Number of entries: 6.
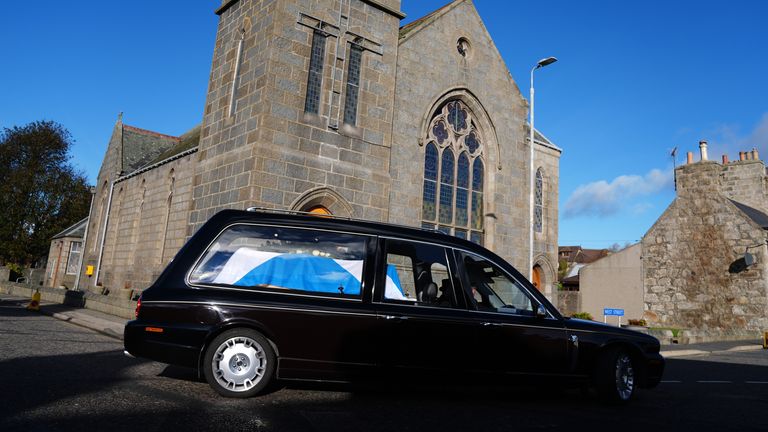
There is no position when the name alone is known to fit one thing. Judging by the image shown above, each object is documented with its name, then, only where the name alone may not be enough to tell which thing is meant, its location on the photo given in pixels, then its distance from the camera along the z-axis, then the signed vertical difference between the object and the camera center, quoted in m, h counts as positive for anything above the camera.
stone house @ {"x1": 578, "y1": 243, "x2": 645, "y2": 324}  25.84 +1.63
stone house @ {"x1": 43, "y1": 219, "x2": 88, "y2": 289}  33.75 +1.40
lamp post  16.94 +4.55
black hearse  4.93 -0.18
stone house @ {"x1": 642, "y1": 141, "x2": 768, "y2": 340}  21.14 +2.66
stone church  12.92 +5.04
